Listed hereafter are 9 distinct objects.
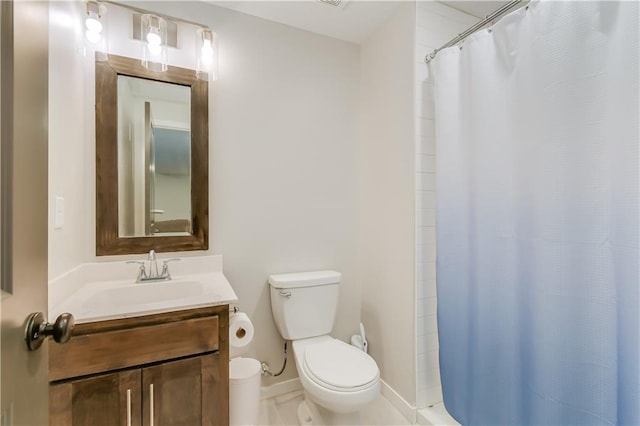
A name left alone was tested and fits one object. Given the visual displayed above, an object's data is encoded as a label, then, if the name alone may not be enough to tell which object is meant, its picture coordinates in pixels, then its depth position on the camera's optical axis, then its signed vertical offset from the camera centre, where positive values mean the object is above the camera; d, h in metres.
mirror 1.52 +0.29
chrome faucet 1.52 -0.29
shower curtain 0.94 -0.02
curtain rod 1.24 +0.84
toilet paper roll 1.39 -0.54
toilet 1.37 -0.73
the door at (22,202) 0.45 +0.02
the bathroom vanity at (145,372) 1.02 -0.57
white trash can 1.48 -0.89
